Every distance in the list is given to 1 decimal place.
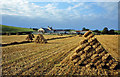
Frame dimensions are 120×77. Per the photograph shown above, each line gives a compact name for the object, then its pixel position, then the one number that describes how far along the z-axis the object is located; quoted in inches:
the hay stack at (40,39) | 939.4
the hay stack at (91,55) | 276.7
